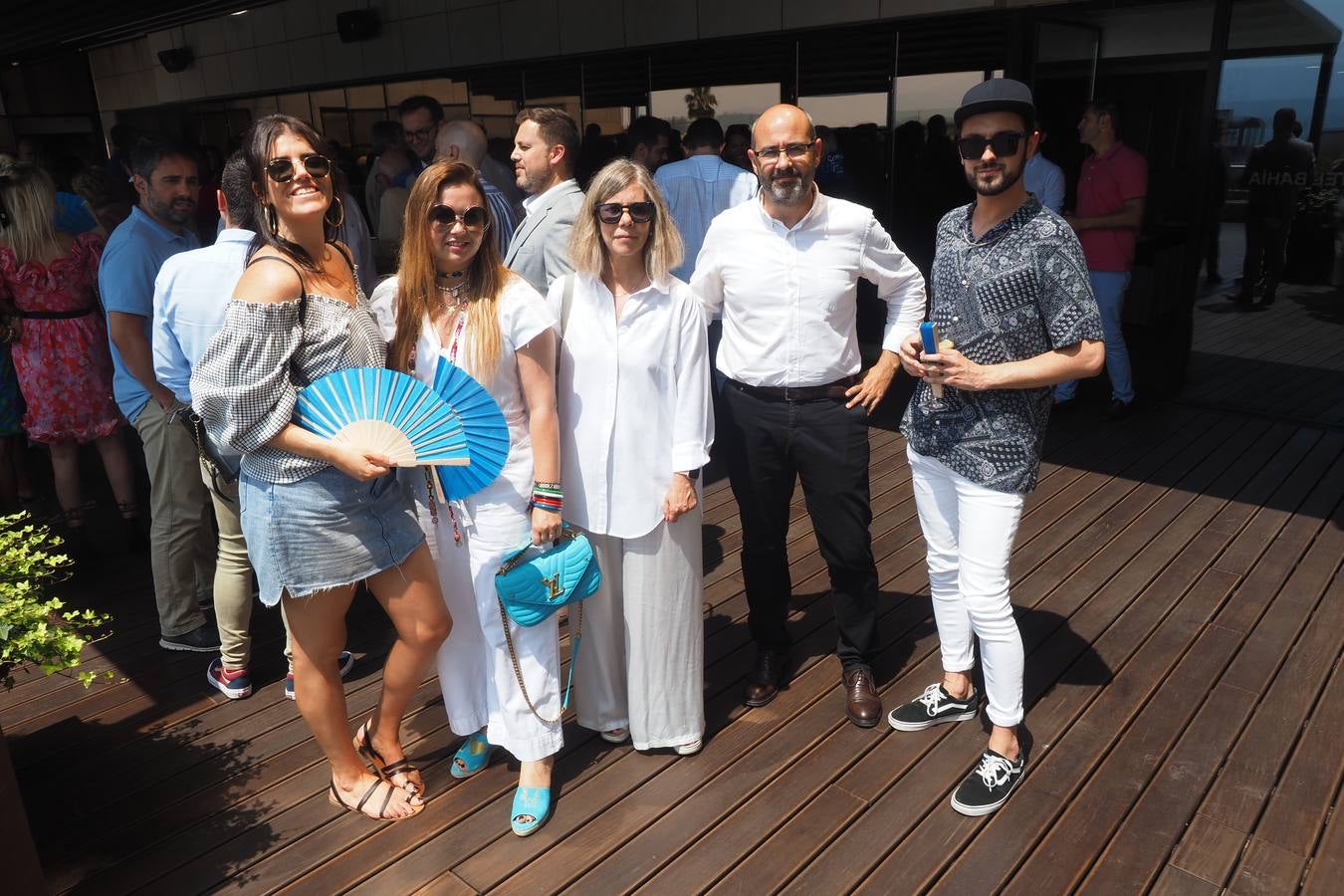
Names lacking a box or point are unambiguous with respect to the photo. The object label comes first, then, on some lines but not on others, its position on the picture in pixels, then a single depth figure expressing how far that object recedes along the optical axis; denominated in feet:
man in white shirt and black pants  8.46
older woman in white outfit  7.59
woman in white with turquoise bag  7.14
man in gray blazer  10.20
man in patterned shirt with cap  7.17
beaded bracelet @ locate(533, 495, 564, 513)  7.47
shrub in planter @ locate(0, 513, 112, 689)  6.66
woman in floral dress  12.21
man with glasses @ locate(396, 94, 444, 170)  16.52
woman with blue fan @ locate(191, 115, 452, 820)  6.47
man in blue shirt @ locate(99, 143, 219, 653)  10.11
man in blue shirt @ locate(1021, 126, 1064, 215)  17.92
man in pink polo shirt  17.37
